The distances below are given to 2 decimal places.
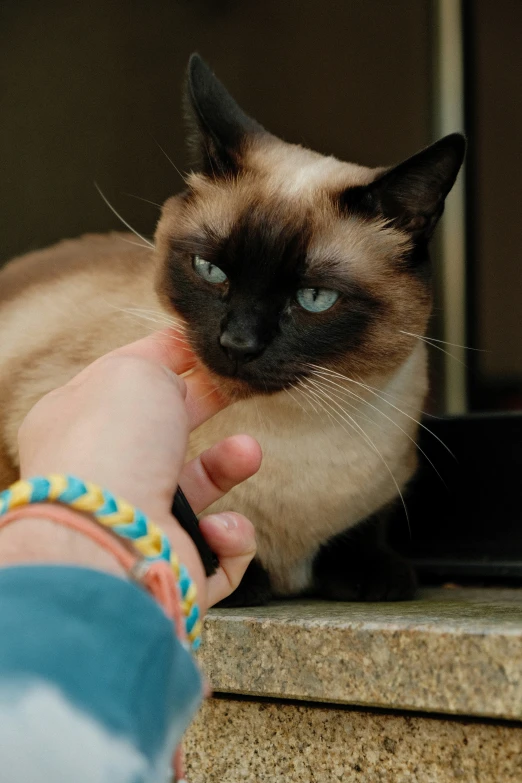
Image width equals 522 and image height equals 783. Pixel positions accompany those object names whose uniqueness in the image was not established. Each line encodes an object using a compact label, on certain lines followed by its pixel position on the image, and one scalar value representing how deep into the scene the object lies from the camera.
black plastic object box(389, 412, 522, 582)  0.79
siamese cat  0.60
